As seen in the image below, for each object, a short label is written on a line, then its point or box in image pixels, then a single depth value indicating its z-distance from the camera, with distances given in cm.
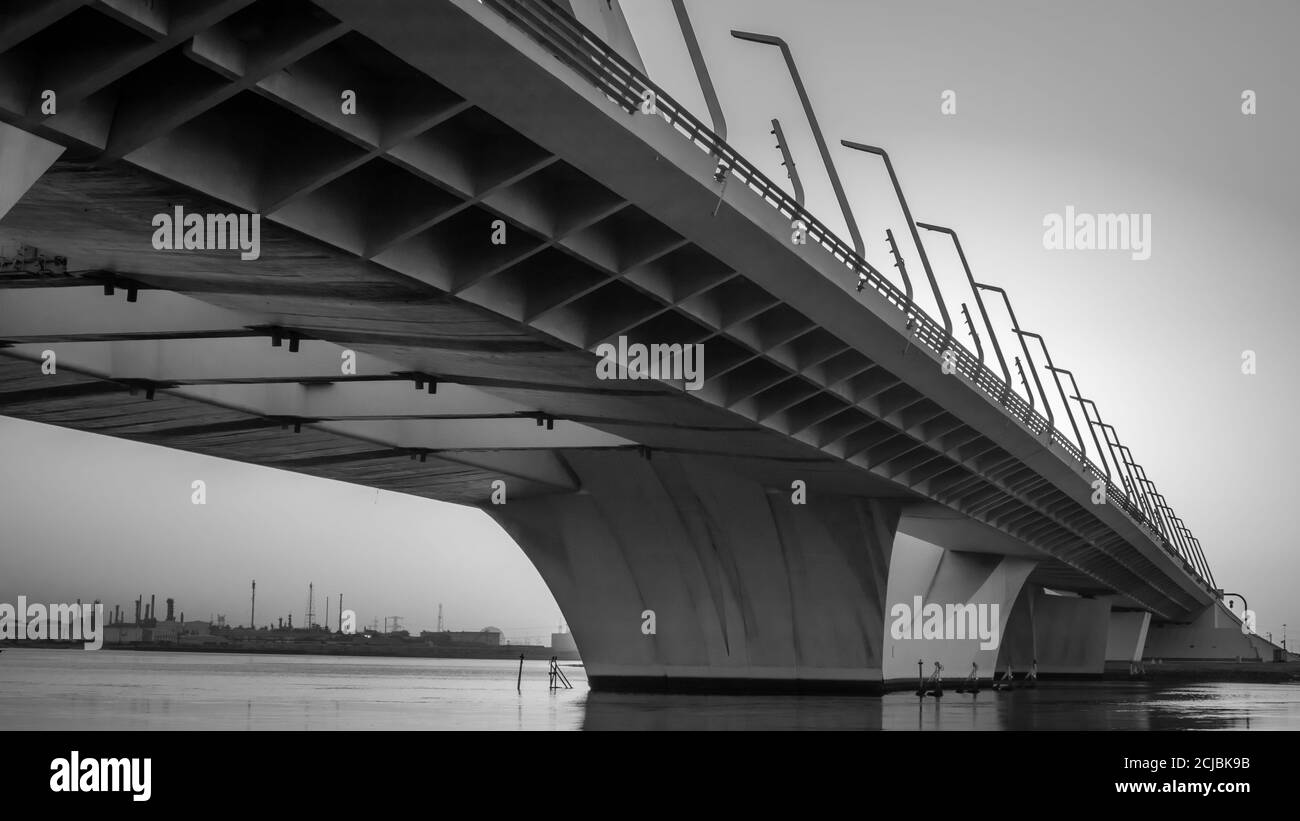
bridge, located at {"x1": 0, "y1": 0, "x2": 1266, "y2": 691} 1606
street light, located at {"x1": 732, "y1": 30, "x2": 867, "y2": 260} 3067
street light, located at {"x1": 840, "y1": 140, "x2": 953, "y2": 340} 3806
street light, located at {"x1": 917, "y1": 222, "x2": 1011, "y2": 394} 4696
